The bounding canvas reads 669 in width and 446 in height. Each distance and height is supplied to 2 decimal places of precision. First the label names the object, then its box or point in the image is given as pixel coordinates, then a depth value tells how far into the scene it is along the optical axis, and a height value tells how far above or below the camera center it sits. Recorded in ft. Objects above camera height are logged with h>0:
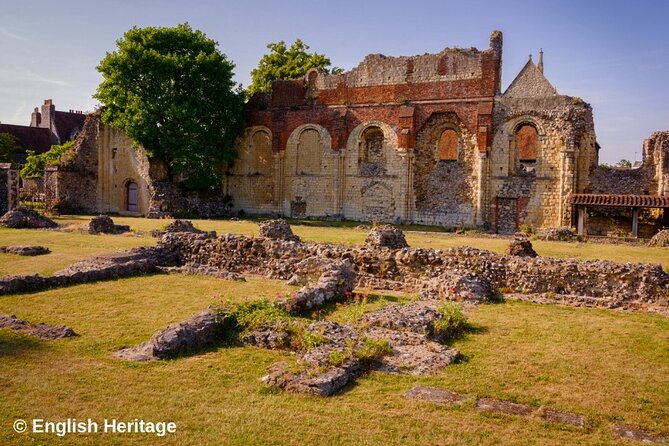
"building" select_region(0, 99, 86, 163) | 196.31 +28.20
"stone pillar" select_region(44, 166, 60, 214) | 113.80 +4.68
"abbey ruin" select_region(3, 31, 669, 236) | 94.02 +10.08
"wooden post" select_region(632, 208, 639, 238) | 82.64 -1.01
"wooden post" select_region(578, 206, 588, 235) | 87.30 -0.56
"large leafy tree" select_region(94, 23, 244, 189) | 106.42 +22.20
